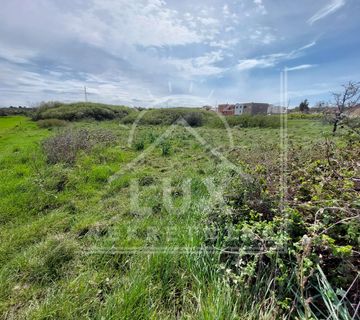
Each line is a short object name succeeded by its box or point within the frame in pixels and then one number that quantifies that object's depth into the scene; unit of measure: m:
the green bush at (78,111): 26.81
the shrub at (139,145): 9.04
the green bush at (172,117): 21.58
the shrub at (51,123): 21.06
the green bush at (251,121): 18.88
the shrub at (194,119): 21.55
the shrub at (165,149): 7.95
